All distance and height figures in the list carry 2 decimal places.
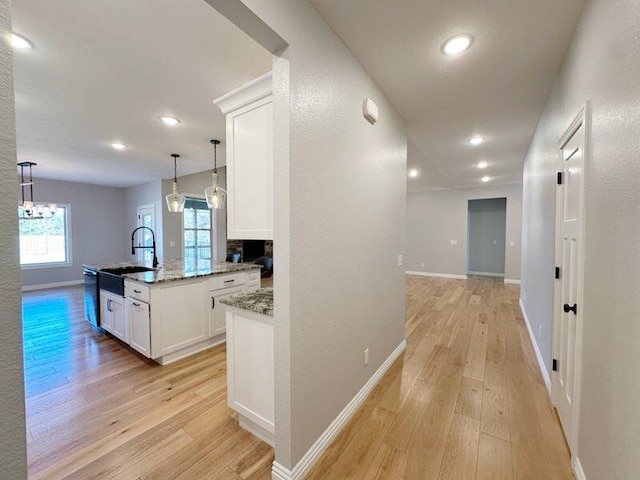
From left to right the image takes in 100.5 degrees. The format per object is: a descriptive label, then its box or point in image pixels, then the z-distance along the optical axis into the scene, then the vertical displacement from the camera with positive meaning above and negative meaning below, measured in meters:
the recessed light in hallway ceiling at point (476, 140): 3.48 +1.25
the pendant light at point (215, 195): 3.45 +0.50
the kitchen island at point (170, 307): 2.66 -0.80
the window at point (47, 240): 6.20 -0.14
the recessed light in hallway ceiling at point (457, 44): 1.70 +1.25
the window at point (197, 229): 6.64 +0.12
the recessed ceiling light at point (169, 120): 2.96 +1.30
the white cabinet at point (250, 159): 1.54 +0.45
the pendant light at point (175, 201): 3.61 +0.46
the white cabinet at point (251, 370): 1.67 -0.91
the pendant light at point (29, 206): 4.75 +0.53
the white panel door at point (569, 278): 1.59 -0.30
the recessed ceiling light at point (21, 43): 1.73 +1.28
